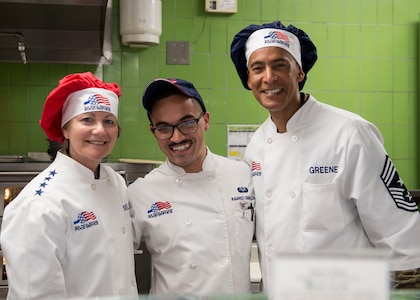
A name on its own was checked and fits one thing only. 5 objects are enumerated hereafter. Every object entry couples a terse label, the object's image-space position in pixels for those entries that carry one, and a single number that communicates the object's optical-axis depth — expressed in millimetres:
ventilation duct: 3154
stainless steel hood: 3043
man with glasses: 1461
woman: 1205
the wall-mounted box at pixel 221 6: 3359
